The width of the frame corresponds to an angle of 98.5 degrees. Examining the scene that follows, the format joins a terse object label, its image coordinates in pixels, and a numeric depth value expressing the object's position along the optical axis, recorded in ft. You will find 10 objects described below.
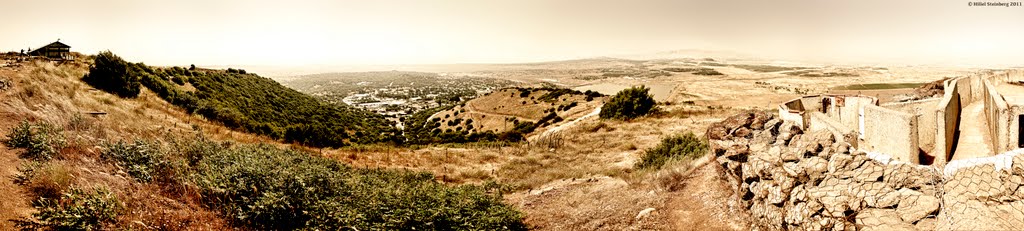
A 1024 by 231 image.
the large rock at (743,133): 39.57
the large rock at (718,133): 41.54
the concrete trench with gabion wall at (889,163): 17.94
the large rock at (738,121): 42.86
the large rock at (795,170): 25.70
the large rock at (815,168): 24.67
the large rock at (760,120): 41.75
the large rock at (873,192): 20.49
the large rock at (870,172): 21.80
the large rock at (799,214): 22.57
